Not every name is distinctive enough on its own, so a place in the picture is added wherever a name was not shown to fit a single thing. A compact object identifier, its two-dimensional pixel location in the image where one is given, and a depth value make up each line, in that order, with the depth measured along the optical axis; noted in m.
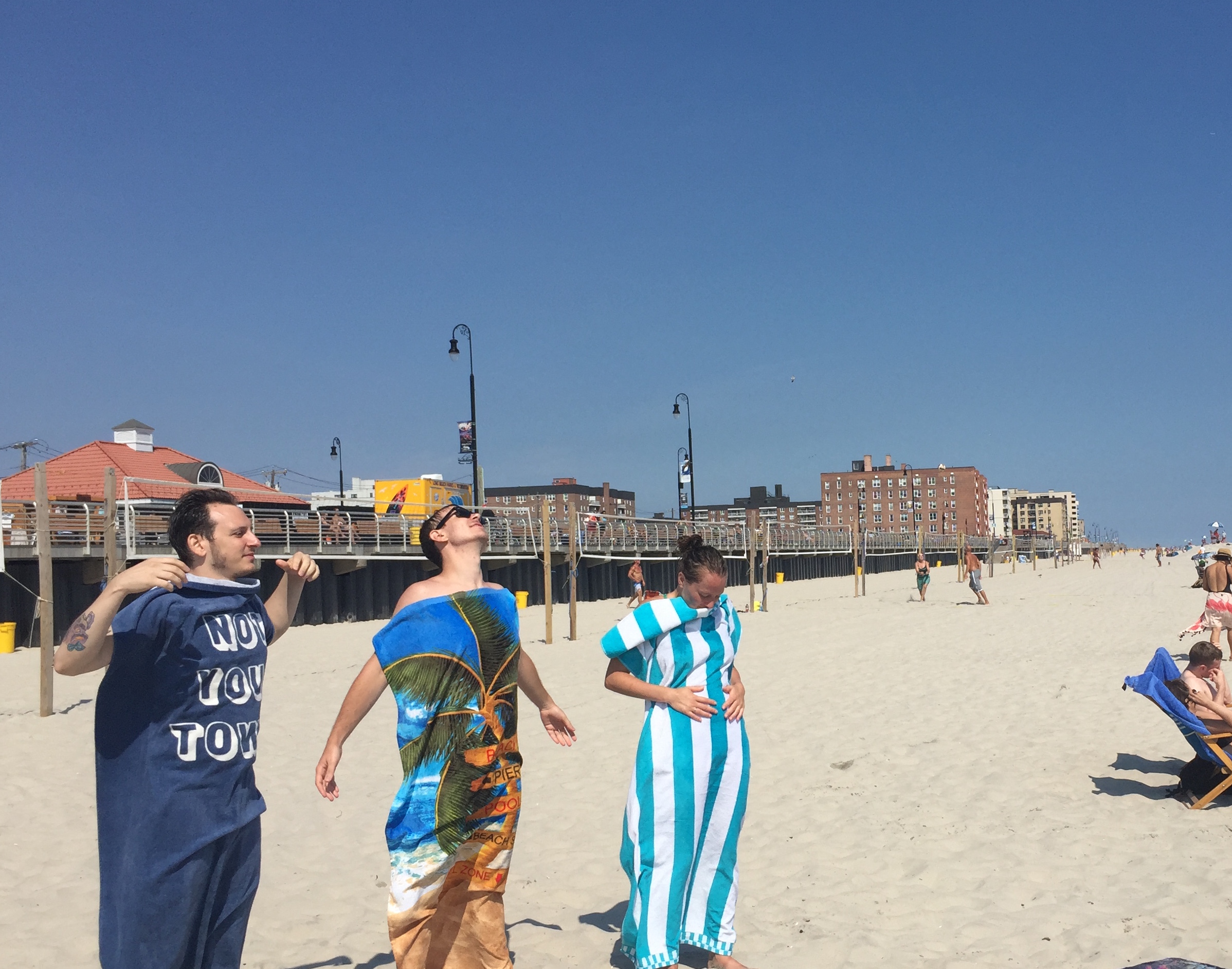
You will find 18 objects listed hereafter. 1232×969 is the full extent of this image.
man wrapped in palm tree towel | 2.87
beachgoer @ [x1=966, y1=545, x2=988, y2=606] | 23.08
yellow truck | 28.11
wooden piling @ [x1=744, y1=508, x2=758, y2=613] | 23.73
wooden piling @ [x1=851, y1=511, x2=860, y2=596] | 29.28
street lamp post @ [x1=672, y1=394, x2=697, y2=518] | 44.81
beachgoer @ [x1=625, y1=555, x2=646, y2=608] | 23.02
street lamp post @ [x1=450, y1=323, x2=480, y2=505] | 27.61
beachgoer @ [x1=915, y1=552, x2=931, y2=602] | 25.25
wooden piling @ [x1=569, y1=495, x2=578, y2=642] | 16.56
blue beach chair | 5.64
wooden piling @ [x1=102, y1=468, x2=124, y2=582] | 9.89
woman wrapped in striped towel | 3.40
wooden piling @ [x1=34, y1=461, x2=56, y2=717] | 9.19
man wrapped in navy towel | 2.37
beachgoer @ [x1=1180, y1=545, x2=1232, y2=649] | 10.65
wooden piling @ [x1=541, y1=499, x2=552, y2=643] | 15.92
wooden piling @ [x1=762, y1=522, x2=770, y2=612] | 25.44
